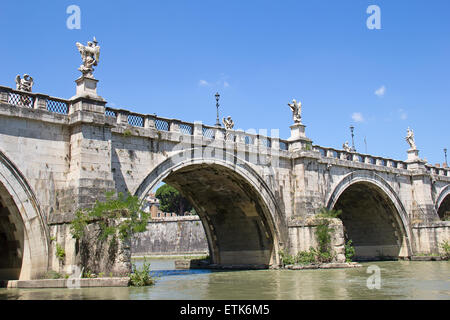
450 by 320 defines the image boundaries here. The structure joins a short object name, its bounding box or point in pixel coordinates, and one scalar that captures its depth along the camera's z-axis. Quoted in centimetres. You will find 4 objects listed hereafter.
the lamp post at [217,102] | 3222
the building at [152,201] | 9904
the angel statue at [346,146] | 3341
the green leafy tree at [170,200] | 6675
